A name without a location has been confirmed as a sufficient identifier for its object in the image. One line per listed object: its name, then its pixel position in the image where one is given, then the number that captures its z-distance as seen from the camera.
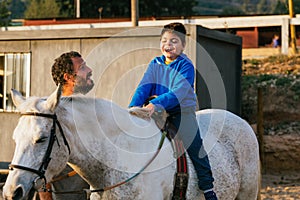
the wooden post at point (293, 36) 20.45
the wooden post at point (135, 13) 14.02
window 10.27
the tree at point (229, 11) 55.55
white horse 3.46
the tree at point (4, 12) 35.97
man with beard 4.58
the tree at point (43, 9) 40.97
